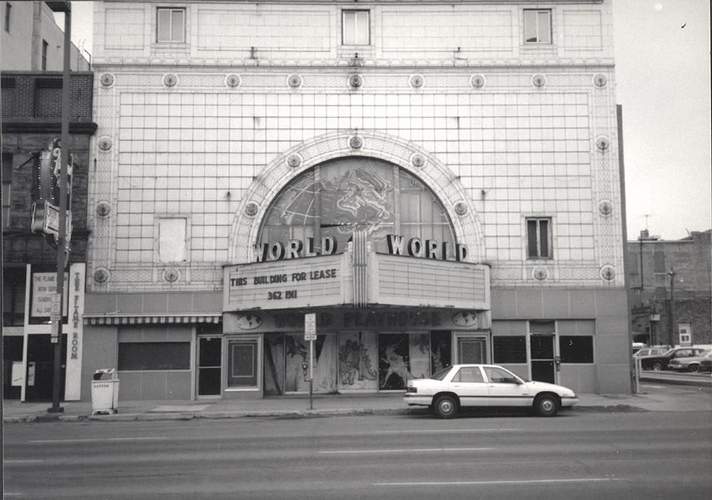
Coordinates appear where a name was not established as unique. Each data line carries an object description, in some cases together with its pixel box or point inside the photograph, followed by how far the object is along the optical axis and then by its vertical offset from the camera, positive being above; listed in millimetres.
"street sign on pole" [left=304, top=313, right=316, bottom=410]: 21906 +34
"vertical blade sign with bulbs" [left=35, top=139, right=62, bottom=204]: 23395 +5119
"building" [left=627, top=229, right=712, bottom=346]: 62006 +3552
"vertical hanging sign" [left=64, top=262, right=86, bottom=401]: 25453 +377
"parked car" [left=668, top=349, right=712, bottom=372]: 41769 -2117
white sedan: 19234 -1748
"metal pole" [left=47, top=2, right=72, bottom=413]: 21438 +3444
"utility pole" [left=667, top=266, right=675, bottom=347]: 60612 +995
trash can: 21125 -1883
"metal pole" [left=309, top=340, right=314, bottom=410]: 21650 -1232
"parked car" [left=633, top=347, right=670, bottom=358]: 47019 -1607
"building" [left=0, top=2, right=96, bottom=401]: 25297 +3445
